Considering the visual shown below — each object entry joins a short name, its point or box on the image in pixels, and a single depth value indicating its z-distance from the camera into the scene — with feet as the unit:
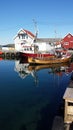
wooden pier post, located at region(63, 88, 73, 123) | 13.76
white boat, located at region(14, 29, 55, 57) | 82.62
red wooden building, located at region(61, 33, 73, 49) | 93.07
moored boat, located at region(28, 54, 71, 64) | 57.67
